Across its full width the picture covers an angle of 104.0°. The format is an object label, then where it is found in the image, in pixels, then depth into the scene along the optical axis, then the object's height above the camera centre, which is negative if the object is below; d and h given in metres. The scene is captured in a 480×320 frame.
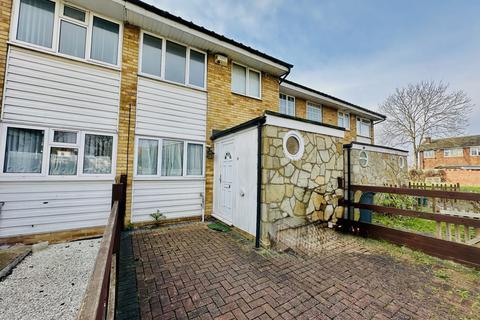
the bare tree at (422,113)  21.69 +7.47
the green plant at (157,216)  5.77 -1.44
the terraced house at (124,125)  4.48 +1.23
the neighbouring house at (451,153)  30.28 +3.60
